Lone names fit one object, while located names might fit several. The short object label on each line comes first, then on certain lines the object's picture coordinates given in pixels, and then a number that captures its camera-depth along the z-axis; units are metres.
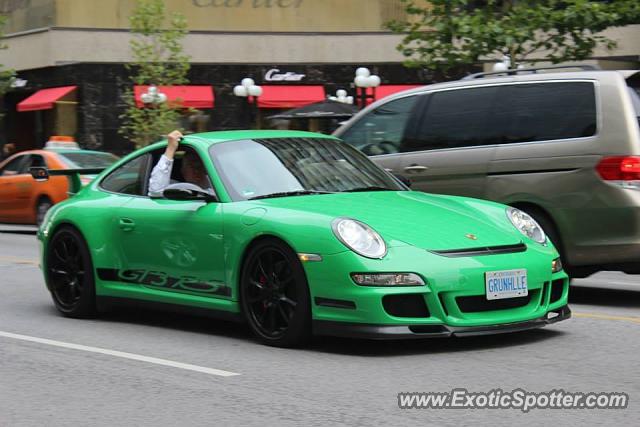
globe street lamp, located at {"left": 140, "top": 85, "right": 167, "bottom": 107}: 34.72
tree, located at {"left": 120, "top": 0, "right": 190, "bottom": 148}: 35.09
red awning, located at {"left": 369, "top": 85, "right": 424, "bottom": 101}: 41.31
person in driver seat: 8.51
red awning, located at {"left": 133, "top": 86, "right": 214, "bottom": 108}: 38.50
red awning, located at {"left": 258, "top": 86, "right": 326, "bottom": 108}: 40.47
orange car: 20.59
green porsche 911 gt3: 7.02
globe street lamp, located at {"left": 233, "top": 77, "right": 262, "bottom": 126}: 36.94
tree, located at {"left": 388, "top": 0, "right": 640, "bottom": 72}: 23.55
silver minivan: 9.51
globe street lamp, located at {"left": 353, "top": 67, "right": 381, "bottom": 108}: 32.38
